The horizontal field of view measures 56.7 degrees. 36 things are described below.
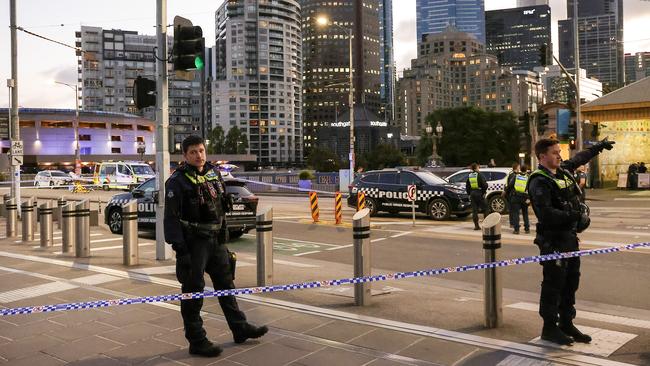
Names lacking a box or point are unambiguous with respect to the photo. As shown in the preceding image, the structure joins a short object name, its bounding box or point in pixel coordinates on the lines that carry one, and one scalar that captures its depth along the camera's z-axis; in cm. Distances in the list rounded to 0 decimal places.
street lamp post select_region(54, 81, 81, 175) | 5060
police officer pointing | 530
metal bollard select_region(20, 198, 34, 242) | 1395
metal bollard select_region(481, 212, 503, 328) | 596
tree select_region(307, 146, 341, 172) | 6986
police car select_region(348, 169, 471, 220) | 1842
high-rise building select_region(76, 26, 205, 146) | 17862
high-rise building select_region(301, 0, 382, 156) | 19450
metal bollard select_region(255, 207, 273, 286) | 823
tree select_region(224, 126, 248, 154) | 15650
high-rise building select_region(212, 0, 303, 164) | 18788
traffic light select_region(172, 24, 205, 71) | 1026
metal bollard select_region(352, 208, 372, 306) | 693
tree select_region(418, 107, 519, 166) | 7619
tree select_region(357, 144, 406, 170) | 8176
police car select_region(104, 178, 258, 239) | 1413
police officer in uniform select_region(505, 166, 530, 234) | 1485
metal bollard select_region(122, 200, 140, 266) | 1005
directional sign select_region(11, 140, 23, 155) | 1903
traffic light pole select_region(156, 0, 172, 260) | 1059
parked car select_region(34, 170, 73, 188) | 4672
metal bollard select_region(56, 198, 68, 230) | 1576
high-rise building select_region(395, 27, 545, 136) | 17942
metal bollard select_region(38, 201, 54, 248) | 1274
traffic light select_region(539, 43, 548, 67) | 2641
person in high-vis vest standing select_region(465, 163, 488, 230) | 1620
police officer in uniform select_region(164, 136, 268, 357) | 523
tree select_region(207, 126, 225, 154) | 15550
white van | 3672
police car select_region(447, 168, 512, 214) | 1997
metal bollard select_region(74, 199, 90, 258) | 1104
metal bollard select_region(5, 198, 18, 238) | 1507
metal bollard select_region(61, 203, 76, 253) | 1161
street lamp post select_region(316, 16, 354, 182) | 3425
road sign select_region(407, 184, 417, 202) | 1778
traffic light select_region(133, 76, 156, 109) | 1051
